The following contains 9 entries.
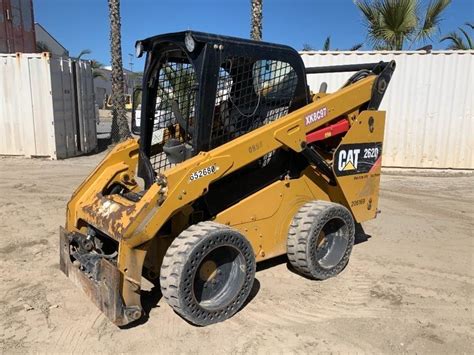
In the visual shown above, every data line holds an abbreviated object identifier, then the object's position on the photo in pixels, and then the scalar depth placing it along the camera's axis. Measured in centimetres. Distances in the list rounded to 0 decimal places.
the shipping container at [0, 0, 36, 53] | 1964
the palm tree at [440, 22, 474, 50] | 1339
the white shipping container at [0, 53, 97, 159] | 1063
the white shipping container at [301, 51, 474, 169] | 1009
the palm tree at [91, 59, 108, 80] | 3581
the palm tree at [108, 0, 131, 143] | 1345
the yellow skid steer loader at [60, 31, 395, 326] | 333
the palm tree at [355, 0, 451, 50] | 1104
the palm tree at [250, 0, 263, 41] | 1183
